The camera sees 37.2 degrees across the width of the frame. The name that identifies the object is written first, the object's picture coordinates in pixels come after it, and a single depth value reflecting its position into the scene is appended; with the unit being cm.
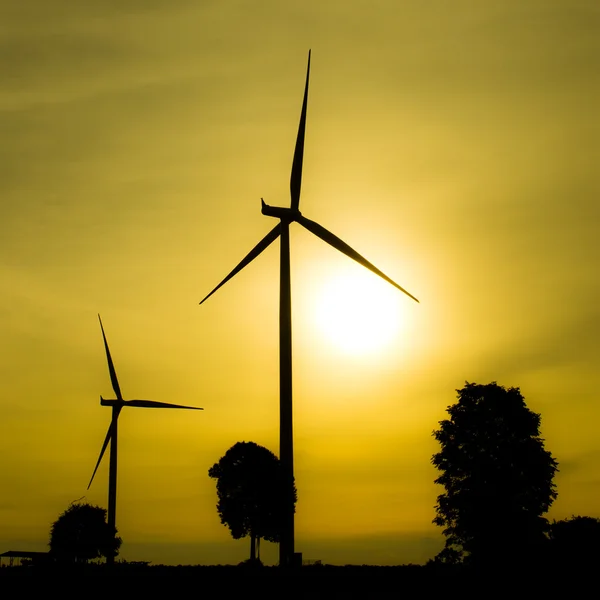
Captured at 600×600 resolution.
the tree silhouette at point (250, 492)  14925
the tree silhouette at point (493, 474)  8662
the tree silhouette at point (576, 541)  5784
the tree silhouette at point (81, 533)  16838
